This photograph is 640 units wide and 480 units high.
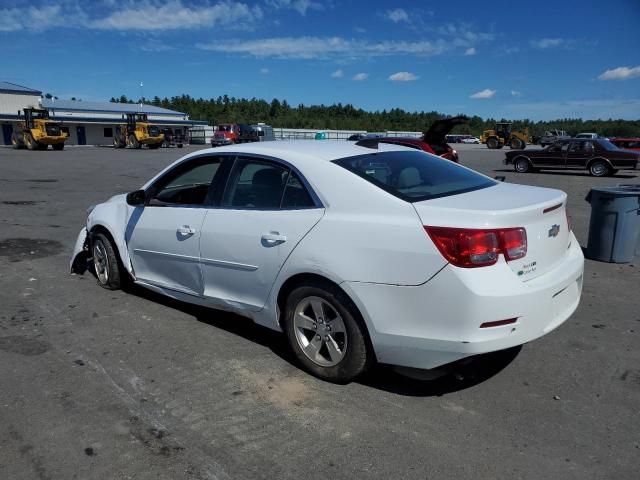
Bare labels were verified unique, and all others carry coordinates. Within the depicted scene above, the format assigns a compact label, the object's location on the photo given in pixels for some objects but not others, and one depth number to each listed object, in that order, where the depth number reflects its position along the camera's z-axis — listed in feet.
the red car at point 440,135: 48.75
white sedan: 9.96
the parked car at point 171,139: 154.44
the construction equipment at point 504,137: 164.23
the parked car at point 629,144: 84.43
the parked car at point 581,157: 69.05
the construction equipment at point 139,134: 140.05
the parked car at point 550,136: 201.98
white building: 174.09
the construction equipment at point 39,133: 125.29
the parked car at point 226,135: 161.99
